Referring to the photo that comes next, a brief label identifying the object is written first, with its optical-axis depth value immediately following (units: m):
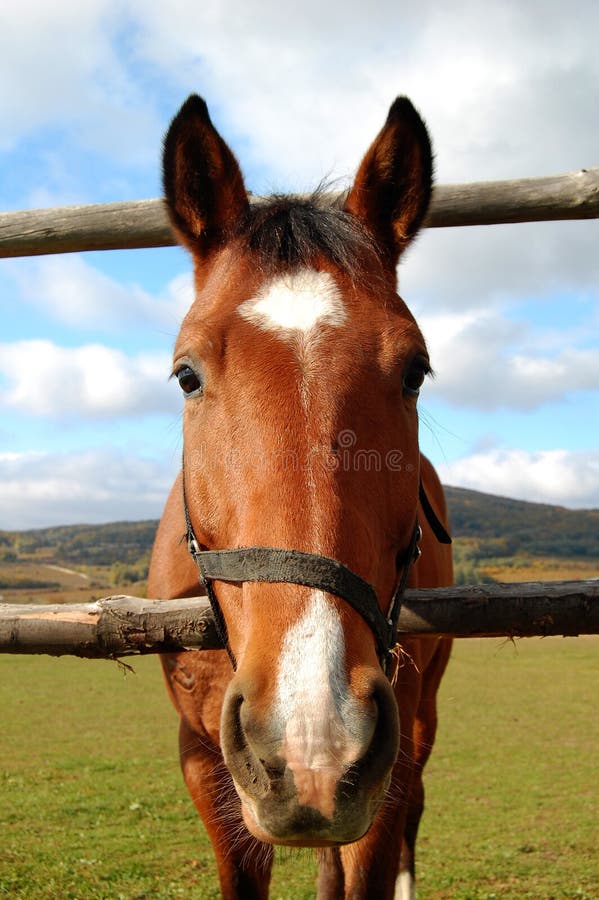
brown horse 1.77
